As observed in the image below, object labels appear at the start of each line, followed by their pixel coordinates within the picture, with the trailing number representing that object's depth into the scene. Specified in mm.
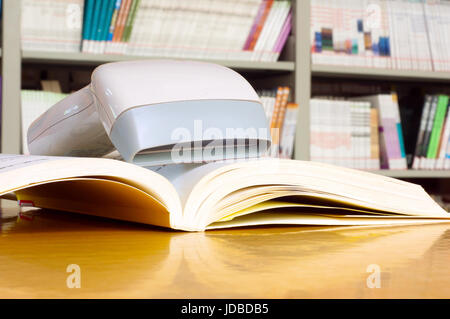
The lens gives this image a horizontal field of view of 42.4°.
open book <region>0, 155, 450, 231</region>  490
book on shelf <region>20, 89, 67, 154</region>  1682
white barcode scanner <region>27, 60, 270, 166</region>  673
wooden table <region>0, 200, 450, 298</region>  271
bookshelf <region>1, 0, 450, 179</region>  1650
